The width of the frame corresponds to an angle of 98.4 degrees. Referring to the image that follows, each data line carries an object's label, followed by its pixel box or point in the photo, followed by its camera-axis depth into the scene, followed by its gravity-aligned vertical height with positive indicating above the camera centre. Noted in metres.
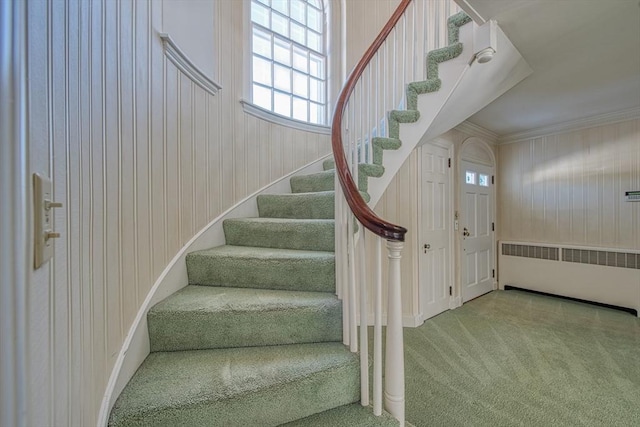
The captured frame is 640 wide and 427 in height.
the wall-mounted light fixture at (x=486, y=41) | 1.74 +1.11
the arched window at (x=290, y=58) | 2.77 +1.72
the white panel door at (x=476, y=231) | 3.59 -0.24
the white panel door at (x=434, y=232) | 2.99 -0.20
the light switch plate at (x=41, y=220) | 0.45 -0.01
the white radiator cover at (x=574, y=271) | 3.18 -0.75
